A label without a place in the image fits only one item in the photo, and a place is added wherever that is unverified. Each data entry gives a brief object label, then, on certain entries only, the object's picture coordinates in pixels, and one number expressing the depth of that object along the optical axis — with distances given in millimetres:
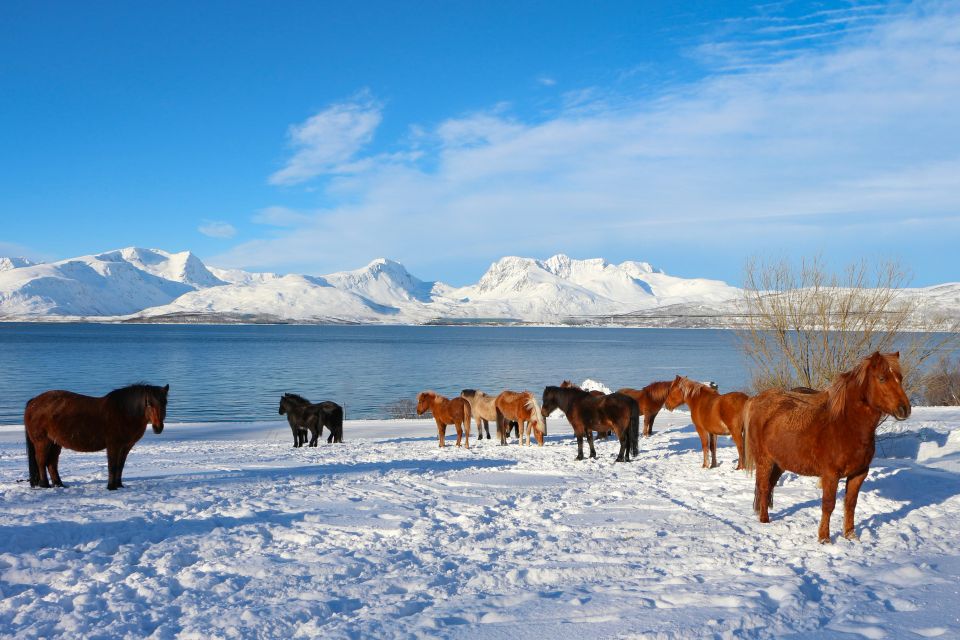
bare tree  18438
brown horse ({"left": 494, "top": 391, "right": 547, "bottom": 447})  15164
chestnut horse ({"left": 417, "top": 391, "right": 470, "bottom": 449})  15570
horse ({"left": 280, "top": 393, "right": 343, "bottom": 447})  17594
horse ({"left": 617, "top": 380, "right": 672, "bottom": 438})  16891
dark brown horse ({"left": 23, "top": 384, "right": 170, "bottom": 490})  7672
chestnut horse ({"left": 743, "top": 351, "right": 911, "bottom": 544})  5836
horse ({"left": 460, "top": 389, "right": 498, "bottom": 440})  16828
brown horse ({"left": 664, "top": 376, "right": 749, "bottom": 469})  10586
